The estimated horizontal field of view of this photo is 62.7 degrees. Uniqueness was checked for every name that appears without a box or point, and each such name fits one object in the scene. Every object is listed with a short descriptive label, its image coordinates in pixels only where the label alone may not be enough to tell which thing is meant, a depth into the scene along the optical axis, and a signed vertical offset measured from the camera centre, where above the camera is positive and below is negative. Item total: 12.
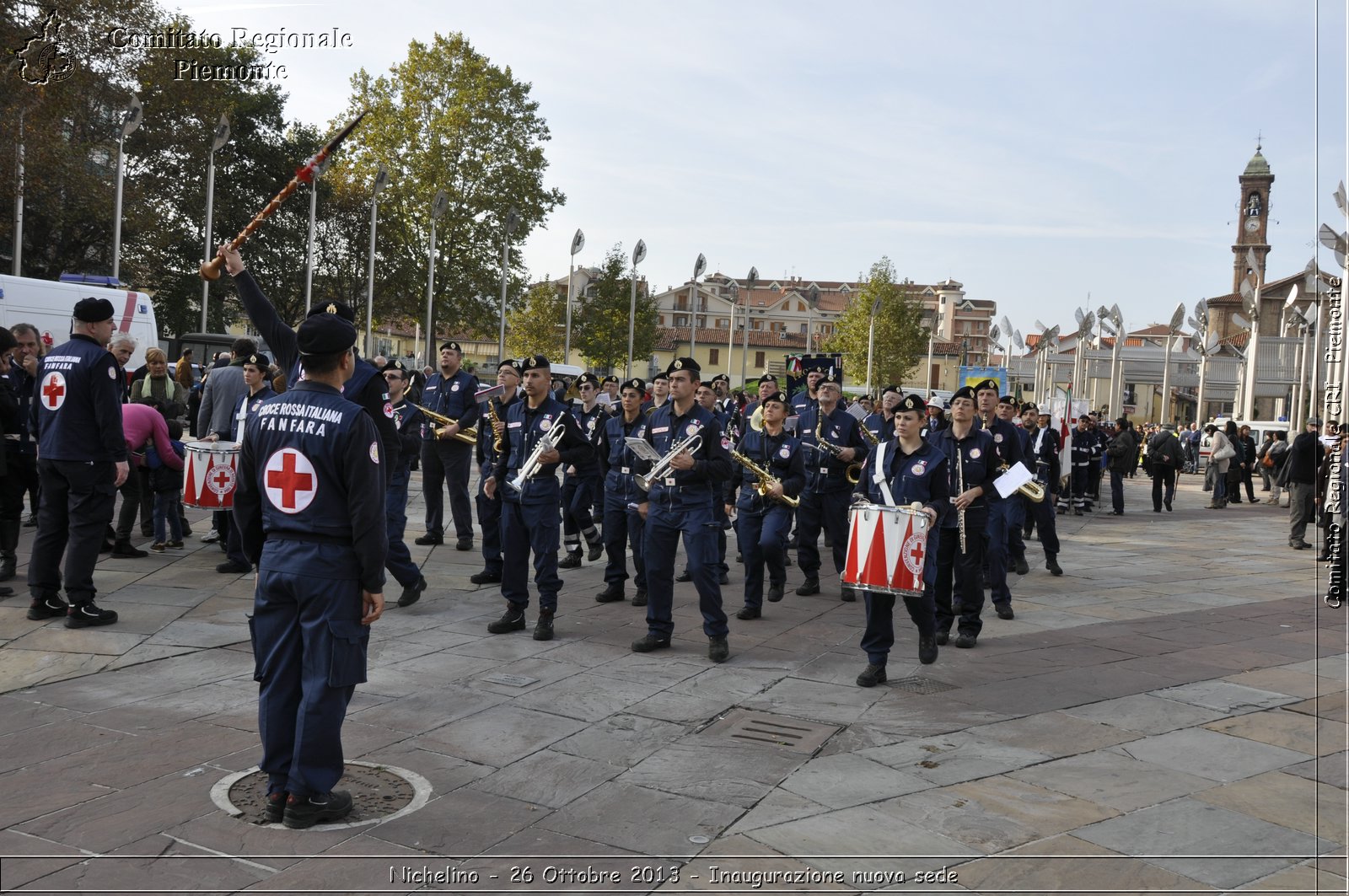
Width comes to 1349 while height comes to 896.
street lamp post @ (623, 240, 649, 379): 49.66 +6.51
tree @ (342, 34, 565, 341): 47.00 +9.70
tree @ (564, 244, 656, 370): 58.12 +4.19
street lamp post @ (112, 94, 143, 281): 26.72 +5.86
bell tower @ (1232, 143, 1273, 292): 92.00 +18.51
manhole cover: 4.60 -1.78
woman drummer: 7.52 -0.43
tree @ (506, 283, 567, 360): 64.88 +4.36
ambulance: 18.00 +1.08
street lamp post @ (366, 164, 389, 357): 36.06 +4.35
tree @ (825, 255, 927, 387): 71.56 +5.36
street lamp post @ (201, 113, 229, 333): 31.24 +6.83
